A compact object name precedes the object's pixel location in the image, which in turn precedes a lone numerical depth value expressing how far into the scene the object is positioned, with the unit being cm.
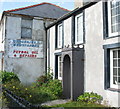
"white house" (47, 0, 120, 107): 693
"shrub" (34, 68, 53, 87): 1187
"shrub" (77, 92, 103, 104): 729
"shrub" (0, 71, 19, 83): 1086
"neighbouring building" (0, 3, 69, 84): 1281
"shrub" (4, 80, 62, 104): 795
